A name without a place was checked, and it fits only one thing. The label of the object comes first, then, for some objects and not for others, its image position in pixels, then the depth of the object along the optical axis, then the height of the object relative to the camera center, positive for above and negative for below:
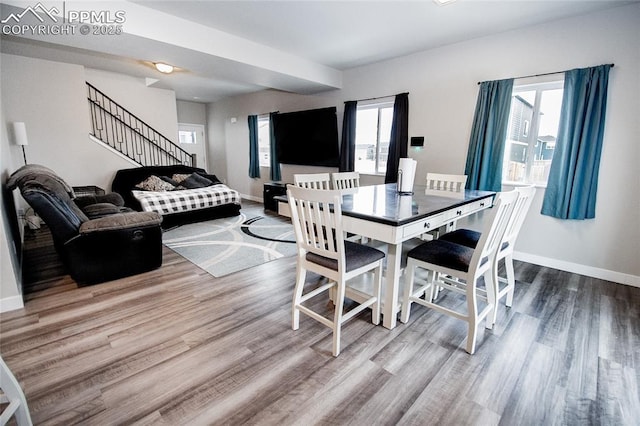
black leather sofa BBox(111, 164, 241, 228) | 4.74 -0.64
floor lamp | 4.16 +0.34
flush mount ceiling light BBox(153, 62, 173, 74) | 4.50 +1.43
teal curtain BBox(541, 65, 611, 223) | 2.83 +0.19
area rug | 3.30 -1.13
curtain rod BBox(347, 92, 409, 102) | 4.42 +0.99
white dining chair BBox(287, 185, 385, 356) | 1.69 -0.64
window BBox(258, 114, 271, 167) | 7.02 +0.40
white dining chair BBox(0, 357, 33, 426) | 1.05 -0.92
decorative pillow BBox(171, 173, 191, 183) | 5.75 -0.37
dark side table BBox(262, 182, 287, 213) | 5.80 -0.67
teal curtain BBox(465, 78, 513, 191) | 3.38 +0.32
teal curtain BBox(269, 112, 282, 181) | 6.36 +0.07
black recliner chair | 2.33 -0.70
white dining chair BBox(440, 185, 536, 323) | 1.98 -0.61
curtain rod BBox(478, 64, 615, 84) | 3.06 +0.96
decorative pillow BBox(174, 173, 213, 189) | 5.54 -0.46
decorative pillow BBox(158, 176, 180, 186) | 5.57 -0.42
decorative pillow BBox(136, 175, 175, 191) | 5.25 -0.49
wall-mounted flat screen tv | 5.24 +0.44
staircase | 5.79 +0.51
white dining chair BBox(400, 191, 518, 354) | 1.76 -0.68
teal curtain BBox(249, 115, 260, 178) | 6.94 +0.25
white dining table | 1.76 -0.36
